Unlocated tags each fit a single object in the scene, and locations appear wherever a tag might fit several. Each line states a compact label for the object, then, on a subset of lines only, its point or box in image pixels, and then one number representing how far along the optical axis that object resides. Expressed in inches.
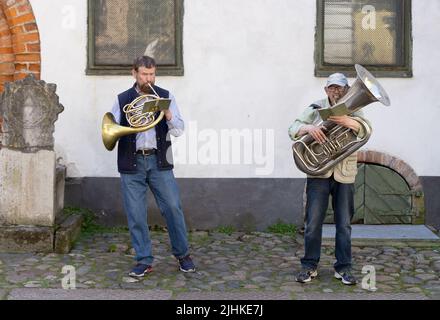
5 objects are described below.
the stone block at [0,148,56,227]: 258.2
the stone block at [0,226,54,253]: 256.5
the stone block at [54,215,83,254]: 257.3
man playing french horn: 223.9
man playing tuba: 213.2
